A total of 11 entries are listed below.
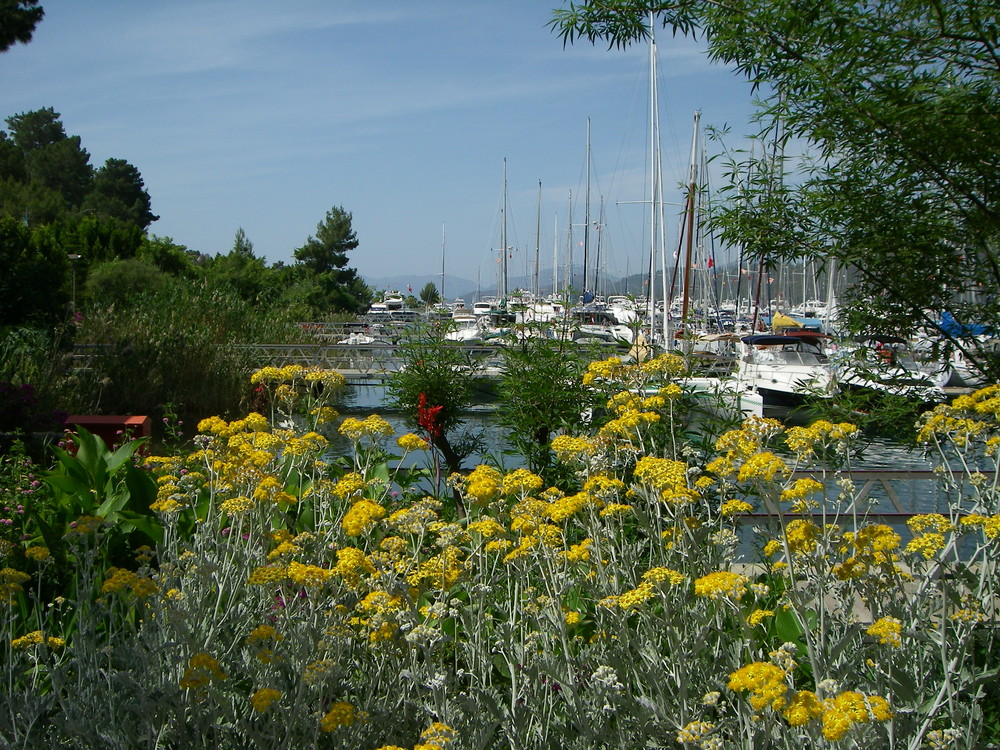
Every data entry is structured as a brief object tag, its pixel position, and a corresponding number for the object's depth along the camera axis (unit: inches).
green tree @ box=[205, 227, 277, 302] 1592.9
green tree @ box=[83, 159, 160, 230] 2395.4
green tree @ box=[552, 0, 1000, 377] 139.5
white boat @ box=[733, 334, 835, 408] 782.5
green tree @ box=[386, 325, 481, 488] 257.1
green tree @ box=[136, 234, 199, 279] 1404.2
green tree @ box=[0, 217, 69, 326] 539.5
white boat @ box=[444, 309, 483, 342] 1128.6
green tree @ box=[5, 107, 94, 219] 2534.4
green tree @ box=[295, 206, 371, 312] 2512.3
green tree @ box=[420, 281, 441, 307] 2765.7
